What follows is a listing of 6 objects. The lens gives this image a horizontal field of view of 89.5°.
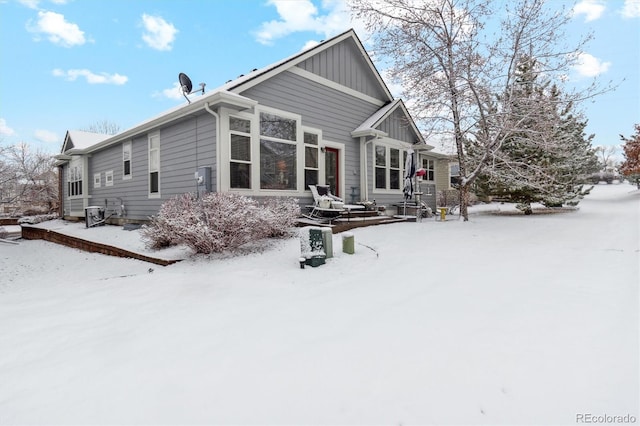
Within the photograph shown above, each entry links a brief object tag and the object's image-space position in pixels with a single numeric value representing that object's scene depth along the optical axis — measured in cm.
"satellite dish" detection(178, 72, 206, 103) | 904
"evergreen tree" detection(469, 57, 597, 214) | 952
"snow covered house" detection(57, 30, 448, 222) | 802
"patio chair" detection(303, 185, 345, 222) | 875
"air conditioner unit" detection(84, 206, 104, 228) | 1190
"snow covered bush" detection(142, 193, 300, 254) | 595
